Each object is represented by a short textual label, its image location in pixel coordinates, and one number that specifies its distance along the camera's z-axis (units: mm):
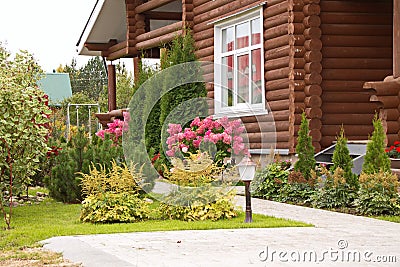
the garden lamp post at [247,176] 8984
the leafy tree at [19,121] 9625
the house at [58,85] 44812
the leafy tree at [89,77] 53344
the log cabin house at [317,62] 13320
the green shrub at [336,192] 10531
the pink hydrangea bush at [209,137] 12133
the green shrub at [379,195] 9812
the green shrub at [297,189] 11398
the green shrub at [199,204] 9430
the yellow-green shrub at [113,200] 9336
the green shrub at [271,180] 12156
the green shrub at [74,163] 11711
